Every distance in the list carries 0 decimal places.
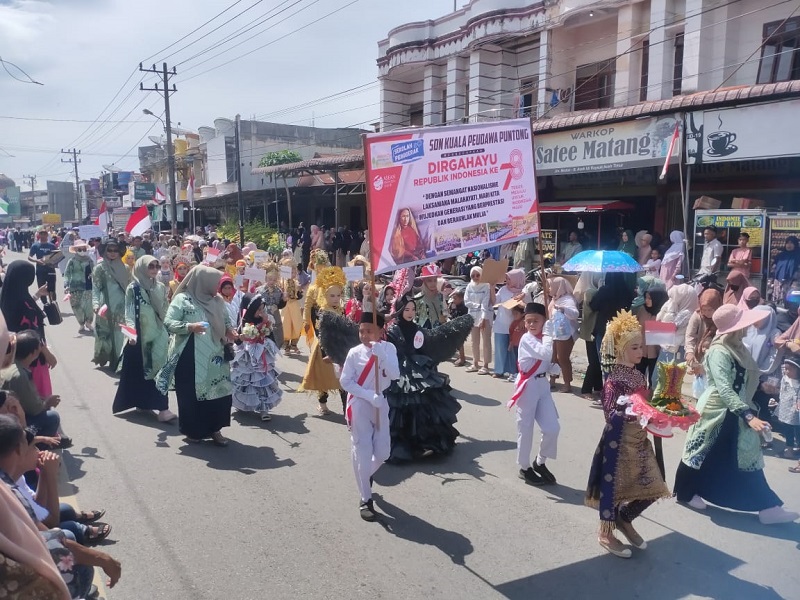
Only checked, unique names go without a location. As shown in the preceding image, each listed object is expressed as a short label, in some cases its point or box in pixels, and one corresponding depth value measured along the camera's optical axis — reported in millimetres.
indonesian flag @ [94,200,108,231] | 17497
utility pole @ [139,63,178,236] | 30484
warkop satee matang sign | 13906
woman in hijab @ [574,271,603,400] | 8609
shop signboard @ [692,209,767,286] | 12031
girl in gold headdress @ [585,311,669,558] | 4406
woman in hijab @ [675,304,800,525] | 4863
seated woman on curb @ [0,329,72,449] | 4684
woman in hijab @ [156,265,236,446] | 6484
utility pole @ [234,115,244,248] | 25203
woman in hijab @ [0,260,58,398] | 6773
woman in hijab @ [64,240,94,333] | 12773
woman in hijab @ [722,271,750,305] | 7430
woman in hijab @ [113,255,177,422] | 7531
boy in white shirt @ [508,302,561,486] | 5484
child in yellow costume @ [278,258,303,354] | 11133
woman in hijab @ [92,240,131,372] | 9094
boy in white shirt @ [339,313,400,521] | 4922
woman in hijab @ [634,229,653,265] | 14117
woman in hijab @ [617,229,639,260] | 15047
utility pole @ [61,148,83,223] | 65850
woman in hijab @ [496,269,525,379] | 9406
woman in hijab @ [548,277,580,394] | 8680
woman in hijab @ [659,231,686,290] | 12906
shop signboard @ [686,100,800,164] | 12047
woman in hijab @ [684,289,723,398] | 6020
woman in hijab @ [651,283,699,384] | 8129
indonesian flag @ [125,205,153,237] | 13086
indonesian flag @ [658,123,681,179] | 13369
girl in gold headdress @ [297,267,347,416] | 7789
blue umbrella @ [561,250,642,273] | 8203
